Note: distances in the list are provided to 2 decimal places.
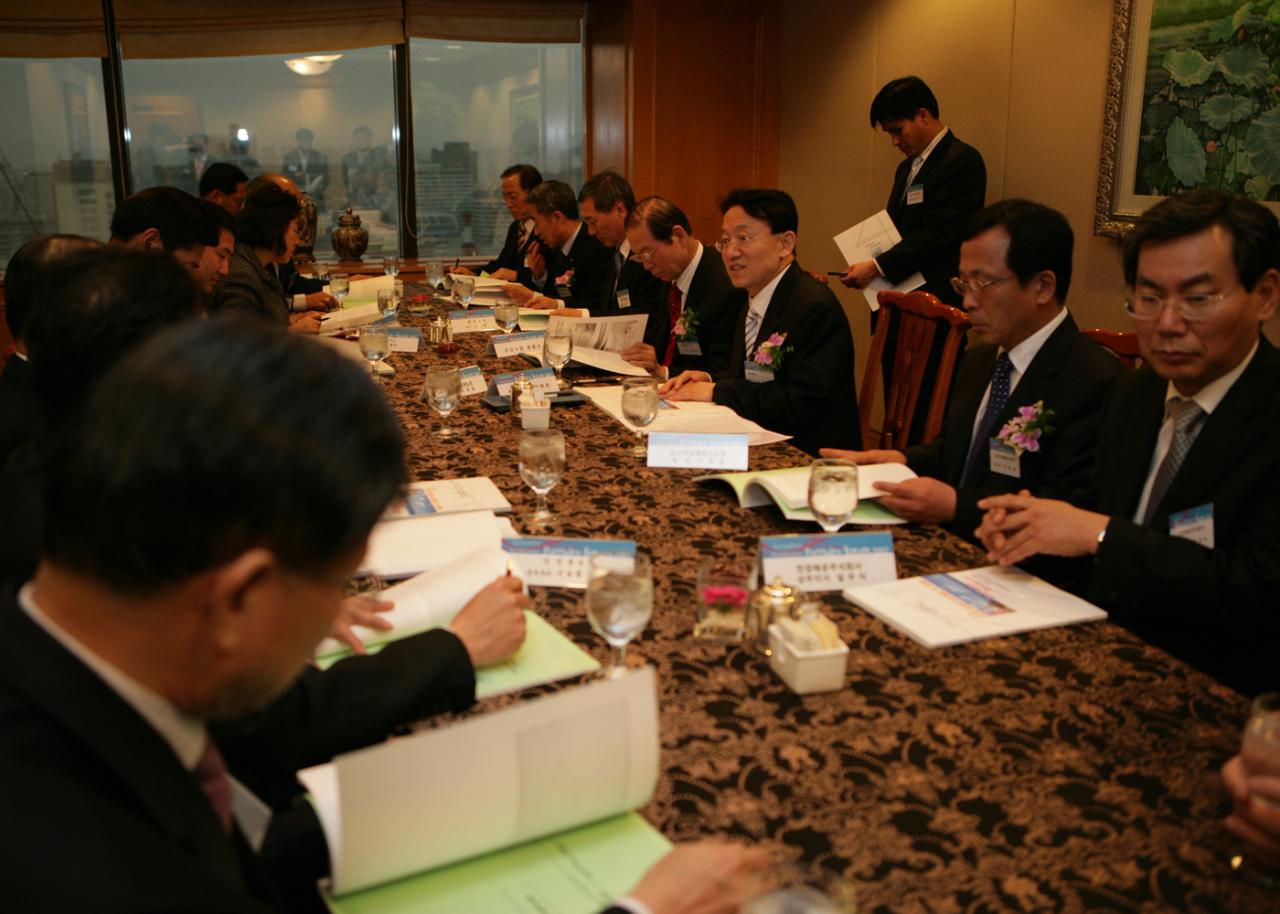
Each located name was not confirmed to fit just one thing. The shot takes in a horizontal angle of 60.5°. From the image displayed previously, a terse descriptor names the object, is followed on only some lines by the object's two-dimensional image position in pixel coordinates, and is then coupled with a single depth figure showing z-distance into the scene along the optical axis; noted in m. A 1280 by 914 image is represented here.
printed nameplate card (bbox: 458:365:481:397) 3.24
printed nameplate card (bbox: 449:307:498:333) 4.54
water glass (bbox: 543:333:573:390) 3.43
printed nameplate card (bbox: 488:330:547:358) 3.88
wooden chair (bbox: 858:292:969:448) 3.11
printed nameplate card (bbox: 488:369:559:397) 3.14
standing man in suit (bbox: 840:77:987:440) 4.96
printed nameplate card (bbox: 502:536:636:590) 1.72
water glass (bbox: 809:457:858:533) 1.85
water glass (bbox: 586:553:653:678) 1.37
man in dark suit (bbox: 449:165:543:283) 6.78
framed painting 3.68
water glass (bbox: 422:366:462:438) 2.74
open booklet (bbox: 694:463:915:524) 2.01
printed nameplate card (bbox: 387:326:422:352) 4.05
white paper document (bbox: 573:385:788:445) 2.71
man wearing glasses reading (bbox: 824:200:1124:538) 2.37
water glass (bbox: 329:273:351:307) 5.19
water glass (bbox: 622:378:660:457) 2.51
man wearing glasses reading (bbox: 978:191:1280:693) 1.76
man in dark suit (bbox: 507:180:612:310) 5.98
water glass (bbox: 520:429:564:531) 2.00
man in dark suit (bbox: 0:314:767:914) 0.68
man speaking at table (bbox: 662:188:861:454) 3.36
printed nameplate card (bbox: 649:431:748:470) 2.40
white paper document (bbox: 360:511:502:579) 1.76
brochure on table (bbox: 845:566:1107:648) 1.54
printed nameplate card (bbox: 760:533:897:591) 1.68
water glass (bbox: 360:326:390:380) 3.53
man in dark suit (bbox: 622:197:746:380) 4.30
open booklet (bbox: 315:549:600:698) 1.40
